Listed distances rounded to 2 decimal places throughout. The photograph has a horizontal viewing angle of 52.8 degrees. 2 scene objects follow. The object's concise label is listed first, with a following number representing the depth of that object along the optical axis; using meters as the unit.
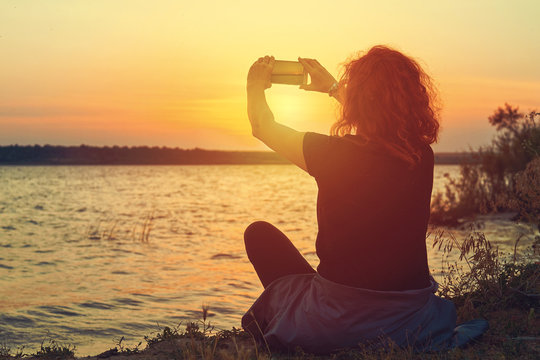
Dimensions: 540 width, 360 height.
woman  2.86
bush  14.39
